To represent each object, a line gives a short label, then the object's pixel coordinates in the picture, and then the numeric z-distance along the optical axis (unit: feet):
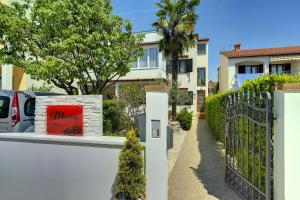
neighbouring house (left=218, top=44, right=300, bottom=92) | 101.50
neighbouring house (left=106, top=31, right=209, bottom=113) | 81.76
